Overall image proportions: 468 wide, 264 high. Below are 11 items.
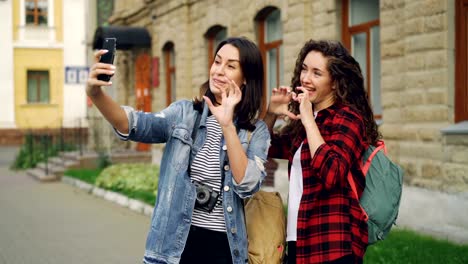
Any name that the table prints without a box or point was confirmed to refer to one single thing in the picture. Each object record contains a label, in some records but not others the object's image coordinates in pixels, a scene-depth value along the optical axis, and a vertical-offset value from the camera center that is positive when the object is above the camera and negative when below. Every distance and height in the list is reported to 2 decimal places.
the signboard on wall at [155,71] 20.20 +1.44
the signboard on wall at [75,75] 17.12 +1.15
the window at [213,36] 16.09 +2.04
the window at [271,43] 13.45 +1.54
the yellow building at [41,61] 36.31 +3.30
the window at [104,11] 24.86 +4.19
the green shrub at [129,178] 13.48 -1.32
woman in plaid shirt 2.97 -0.18
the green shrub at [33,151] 22.36 -1.15
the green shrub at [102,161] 19.02 -1.28
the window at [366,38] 10.42 +1.29
